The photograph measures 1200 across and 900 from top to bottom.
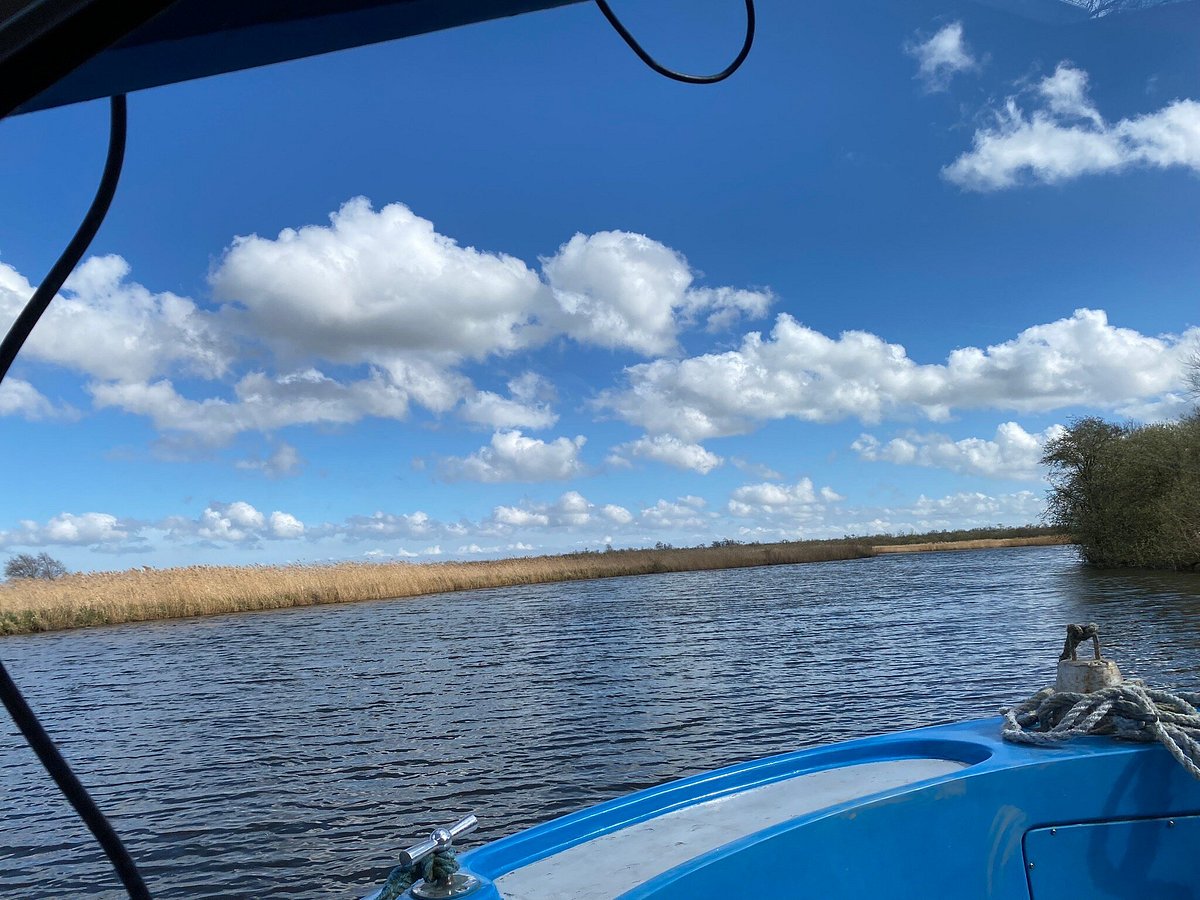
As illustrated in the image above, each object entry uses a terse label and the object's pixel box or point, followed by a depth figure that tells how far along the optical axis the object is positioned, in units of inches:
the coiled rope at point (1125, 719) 85.7
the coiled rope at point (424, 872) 66.2
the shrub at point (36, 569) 1162.3
